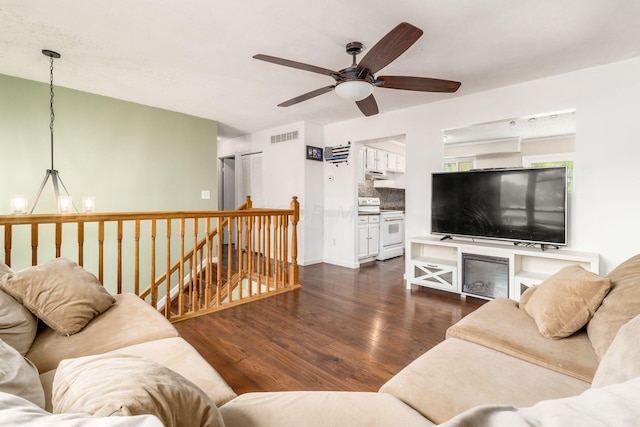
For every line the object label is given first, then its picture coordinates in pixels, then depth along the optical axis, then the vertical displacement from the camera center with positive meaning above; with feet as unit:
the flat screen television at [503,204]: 10.20 +0.23
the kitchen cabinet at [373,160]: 18.70 +3.13
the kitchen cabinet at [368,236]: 17.07 -1.58
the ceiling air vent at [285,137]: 17.34 +4.25
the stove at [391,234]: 18.53 -1.63
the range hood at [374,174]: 19.20 +2.32
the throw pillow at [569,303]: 4.82 -1.52
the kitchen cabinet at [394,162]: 20.68 +3.37
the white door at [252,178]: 19.97 +2.04
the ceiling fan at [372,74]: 6.23 +3.47
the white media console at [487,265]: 10.09 -2.09
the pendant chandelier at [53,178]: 9.34 +1.04
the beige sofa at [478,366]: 1.65 -2.10
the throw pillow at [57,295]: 4.83 -1.52
